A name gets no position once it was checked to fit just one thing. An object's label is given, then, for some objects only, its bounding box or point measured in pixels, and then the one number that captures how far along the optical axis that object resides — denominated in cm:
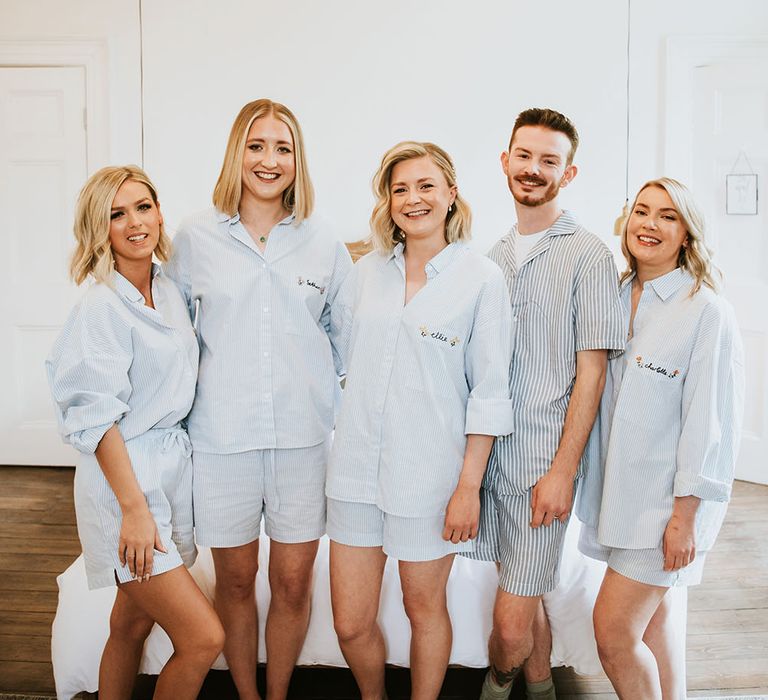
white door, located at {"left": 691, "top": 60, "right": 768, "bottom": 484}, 432
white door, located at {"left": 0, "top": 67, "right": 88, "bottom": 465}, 446
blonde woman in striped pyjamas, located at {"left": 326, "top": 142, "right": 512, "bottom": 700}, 180
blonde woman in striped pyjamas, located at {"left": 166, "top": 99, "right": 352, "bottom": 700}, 192
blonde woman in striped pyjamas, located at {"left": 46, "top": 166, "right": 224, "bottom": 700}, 172
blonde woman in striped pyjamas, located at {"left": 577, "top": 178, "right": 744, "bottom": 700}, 173
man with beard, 182
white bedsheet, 208
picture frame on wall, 437
